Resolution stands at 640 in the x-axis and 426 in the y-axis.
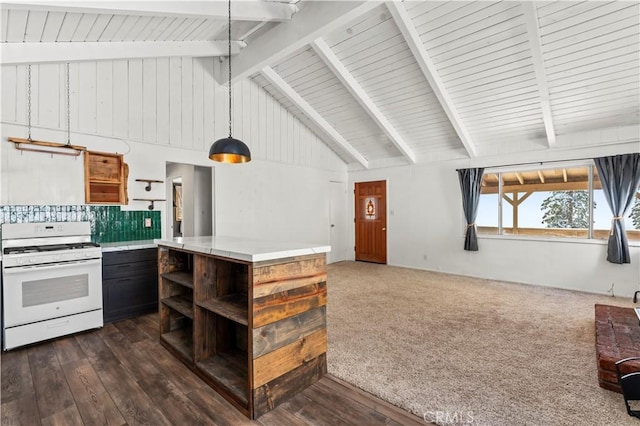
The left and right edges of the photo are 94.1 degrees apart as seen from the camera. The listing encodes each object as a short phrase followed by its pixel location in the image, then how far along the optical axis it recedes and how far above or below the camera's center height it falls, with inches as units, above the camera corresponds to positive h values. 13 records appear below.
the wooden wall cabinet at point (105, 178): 151.2 +17.5
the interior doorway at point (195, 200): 238.2 +8.5
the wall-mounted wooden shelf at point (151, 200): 172.9 +6.5
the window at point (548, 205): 188.4 +2.7
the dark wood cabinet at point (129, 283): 137.5 -34.9
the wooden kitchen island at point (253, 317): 76.1 -31.6
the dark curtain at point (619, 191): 171.2 +10.5
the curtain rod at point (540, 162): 190.3 +31.9
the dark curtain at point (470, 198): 224.2 +8.6
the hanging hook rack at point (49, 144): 134.0 +31.5
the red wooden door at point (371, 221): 283.3 -10.8
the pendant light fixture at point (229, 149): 107.8 +22.7
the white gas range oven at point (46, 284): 111.0 -28.8
